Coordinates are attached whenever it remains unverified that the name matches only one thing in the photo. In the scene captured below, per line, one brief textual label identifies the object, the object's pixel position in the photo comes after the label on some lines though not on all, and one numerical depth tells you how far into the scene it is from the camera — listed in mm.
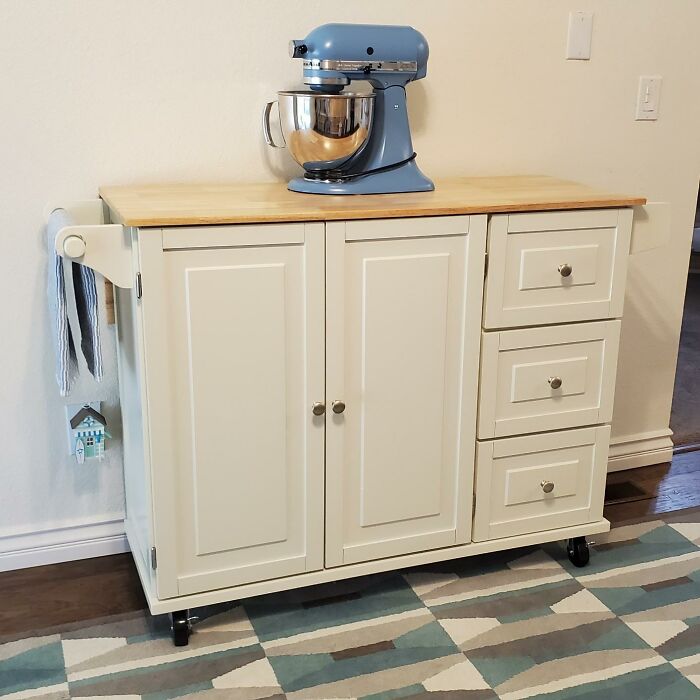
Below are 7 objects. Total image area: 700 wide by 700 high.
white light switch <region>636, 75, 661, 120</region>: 2365
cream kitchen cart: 1657
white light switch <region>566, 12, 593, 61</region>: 2238
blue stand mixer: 1836
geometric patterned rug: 1695
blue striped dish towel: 1755
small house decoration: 2041
